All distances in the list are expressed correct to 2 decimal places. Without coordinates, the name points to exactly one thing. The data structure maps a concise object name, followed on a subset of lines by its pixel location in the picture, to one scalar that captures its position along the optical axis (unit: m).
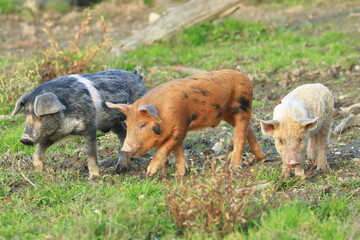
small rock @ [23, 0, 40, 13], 33.37
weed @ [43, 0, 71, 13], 33.31
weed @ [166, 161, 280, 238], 9.22
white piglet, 11.91
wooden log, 24.86
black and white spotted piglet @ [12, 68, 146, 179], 12.36
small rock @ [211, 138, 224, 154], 14.38
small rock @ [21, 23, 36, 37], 29.31
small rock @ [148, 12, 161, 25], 28.70
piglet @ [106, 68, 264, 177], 11.64
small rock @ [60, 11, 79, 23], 32.12
